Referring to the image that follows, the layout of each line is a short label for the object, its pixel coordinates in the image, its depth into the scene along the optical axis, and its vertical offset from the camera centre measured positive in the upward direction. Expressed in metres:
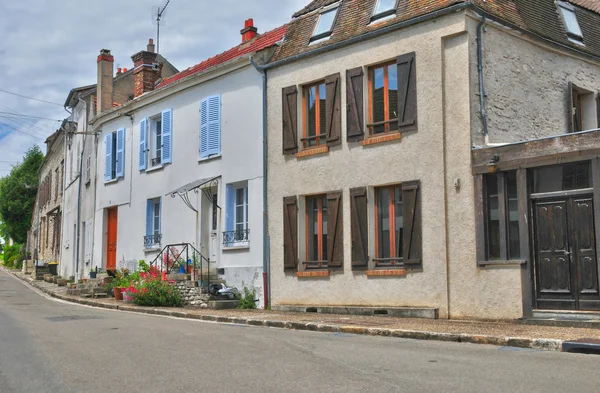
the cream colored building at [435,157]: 11.88 +2.09
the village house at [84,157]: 25.69 +4.43
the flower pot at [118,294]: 19.47 -0.76
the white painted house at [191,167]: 17.41 +2.88
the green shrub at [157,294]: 17.27 -0.68
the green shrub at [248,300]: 16.86 -0.83
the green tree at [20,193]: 49.53 +5.38
